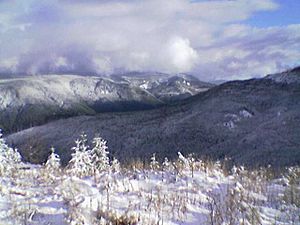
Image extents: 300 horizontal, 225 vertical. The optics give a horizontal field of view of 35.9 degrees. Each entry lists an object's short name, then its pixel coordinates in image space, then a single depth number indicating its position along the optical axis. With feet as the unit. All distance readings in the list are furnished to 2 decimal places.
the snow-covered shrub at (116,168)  29.80
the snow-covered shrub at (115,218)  18.66
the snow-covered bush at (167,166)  30.78
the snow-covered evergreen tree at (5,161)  30.56
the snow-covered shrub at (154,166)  31.65
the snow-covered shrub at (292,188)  23.96
